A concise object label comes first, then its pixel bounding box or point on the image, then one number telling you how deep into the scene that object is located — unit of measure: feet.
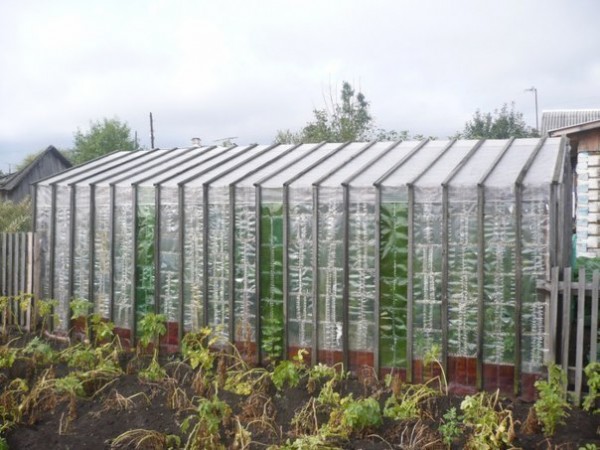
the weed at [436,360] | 22.09
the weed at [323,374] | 23.08
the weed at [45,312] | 29.81
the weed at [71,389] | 21.87
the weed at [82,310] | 28.25
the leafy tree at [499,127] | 106.22
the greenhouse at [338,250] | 21.81
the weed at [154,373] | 24.56
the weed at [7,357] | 25.36
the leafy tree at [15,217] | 44.47
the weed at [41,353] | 26.76
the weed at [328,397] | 21.38
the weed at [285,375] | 22.66
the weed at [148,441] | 19.15
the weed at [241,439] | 18.56
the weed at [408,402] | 20.30
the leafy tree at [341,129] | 95.30
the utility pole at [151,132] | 135.45
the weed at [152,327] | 26.20
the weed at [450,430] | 18.21
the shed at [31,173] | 81.61
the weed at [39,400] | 21.99
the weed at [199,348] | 24.79
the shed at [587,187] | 41.91
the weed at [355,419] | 18.84
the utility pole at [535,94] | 141.96
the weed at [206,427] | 18.65
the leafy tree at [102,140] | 155.22
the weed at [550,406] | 18.65
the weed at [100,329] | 27.84
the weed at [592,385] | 19.34
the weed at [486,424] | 17.57
